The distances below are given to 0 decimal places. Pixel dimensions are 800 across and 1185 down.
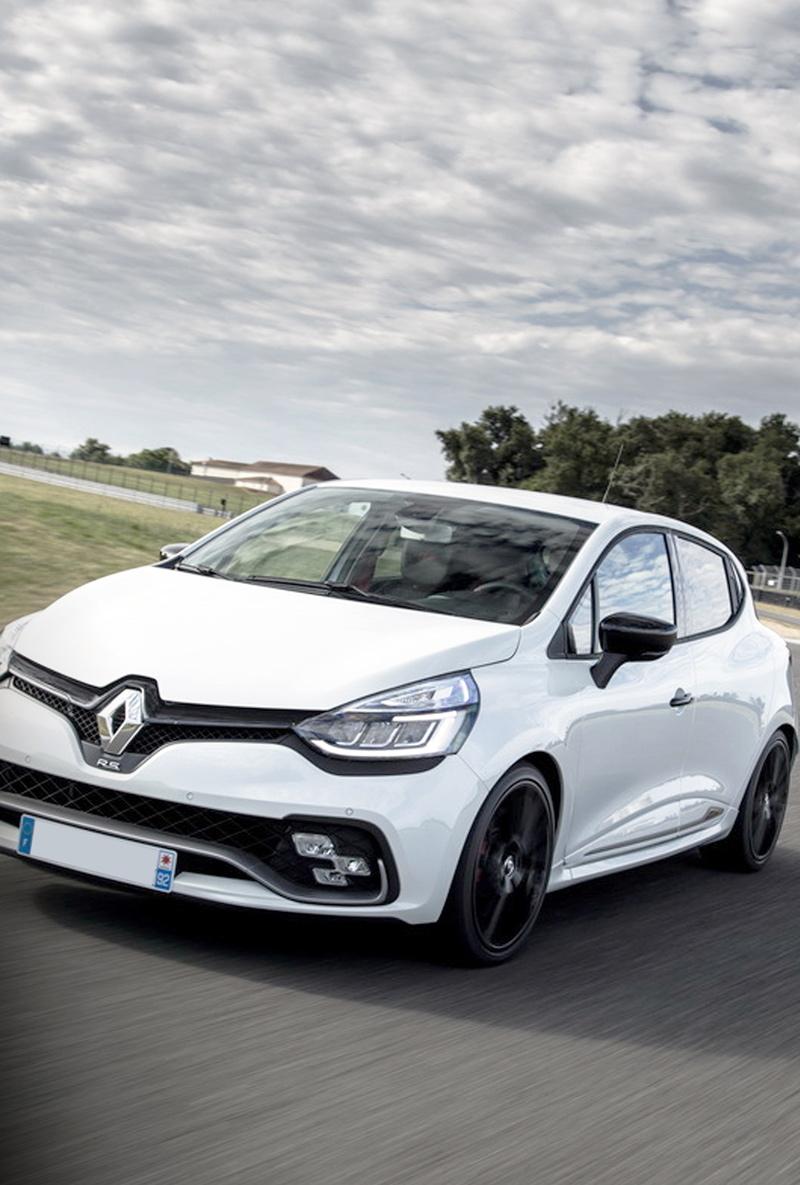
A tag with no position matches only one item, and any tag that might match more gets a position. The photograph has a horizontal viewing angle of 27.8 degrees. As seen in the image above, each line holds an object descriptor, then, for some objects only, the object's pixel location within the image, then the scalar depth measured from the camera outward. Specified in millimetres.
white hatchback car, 4605
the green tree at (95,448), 151400
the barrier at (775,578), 110475
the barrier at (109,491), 78538
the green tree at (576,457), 122500
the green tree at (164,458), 156362
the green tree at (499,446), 133000
